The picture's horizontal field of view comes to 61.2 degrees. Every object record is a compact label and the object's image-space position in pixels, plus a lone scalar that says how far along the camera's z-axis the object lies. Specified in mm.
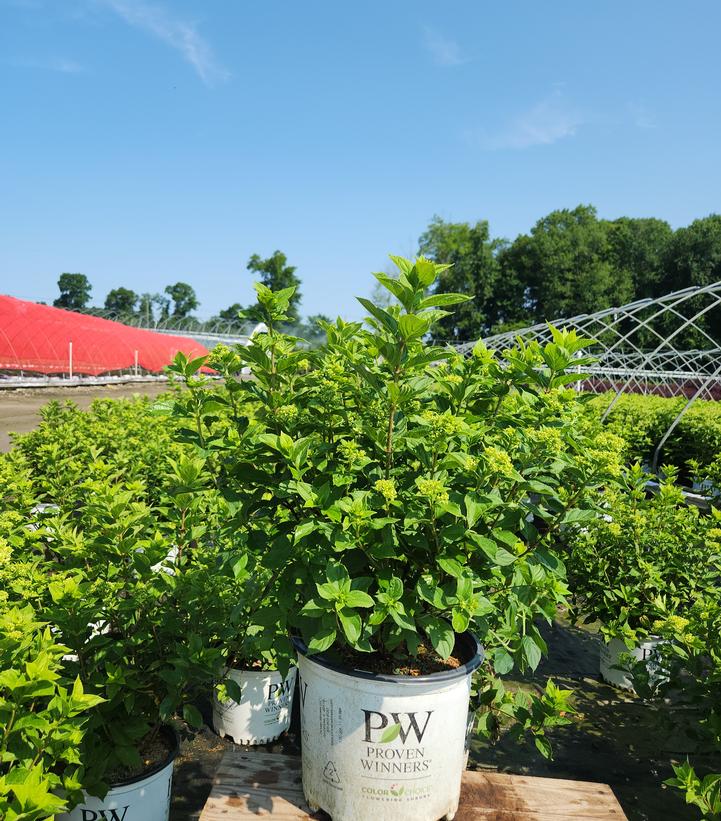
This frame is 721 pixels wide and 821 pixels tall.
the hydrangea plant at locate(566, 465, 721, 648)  3521
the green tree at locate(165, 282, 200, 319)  110812
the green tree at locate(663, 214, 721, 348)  41438
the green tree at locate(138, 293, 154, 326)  99475
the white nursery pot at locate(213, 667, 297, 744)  3102
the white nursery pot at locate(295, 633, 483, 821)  1715
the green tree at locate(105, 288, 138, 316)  107000
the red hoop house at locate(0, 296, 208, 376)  26109
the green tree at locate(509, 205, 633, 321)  45969
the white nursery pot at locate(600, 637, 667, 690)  3855
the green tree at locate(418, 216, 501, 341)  50594
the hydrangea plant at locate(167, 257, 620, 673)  1631
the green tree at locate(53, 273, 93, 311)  110562
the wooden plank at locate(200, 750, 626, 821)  1868
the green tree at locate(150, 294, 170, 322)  105938
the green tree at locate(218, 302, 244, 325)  83425
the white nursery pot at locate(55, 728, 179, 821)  2082
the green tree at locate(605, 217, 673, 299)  47188
